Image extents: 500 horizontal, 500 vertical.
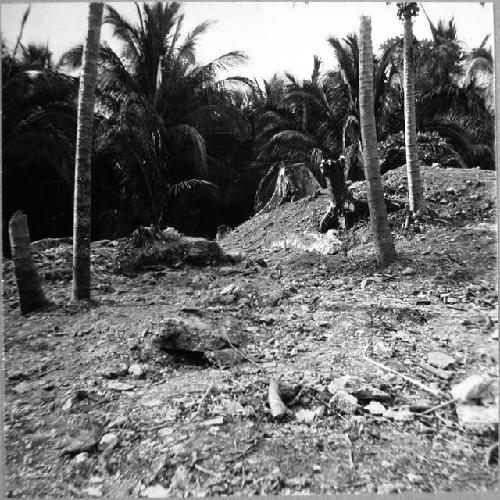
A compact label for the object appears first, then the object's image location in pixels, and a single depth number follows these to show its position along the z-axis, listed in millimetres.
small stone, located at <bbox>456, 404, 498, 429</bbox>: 1812
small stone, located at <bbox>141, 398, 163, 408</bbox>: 1932
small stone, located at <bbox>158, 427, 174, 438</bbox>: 1791
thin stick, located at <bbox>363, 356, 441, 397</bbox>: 1926
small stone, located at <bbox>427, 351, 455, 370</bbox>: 2059
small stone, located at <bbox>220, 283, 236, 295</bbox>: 2775
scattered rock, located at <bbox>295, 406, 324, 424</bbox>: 1858
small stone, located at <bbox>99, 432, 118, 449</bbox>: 1754
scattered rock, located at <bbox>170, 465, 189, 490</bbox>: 1639
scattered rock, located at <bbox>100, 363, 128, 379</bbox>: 2111
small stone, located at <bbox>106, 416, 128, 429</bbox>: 1840
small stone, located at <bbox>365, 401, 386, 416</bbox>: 1861
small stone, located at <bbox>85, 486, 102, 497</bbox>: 1650
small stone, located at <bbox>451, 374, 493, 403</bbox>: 1882
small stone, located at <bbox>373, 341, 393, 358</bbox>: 2198
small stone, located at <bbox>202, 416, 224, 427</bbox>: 1844
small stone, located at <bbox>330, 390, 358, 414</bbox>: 1882
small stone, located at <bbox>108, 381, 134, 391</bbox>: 2035
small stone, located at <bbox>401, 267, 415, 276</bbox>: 3090
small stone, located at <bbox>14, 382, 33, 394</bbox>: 2022
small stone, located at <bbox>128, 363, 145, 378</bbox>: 2135
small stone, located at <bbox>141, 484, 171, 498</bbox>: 1613
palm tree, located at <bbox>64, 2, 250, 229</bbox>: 3387
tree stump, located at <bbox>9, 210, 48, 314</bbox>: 2432
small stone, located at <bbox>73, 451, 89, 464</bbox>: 1699
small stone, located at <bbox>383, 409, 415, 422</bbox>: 1827
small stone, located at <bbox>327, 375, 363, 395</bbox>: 1985
